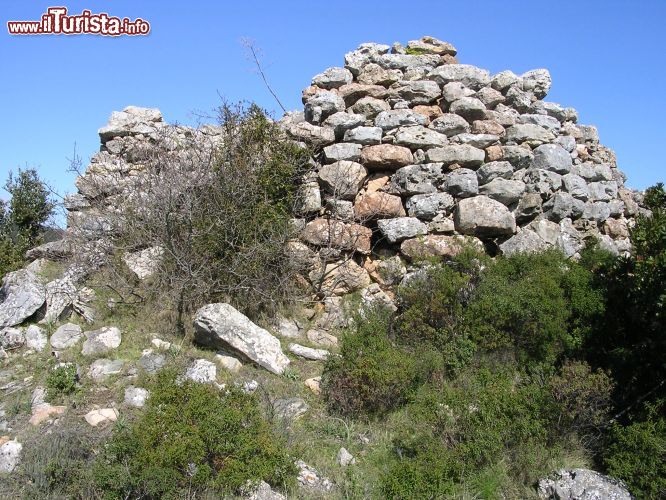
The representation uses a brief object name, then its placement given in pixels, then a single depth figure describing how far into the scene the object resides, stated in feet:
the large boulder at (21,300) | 27.45
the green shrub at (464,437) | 18.49
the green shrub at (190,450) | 16.96
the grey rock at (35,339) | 26.43
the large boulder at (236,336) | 24.85
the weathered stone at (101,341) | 25.29
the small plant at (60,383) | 22.45
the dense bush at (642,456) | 18.95
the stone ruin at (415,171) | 30.99
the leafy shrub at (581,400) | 21.13
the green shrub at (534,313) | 25.07
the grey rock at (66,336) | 26.13
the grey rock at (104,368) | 23.65
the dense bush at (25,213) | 36.42
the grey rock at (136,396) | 21.98
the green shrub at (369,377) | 22.65
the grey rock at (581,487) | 18.66
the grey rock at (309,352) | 26.58
